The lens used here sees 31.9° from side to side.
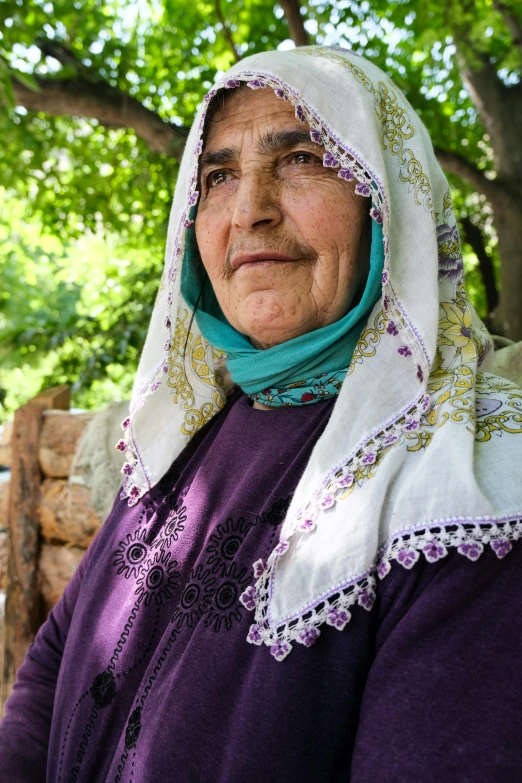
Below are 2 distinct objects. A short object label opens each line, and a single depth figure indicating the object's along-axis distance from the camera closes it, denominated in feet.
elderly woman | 1.49
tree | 4.36
